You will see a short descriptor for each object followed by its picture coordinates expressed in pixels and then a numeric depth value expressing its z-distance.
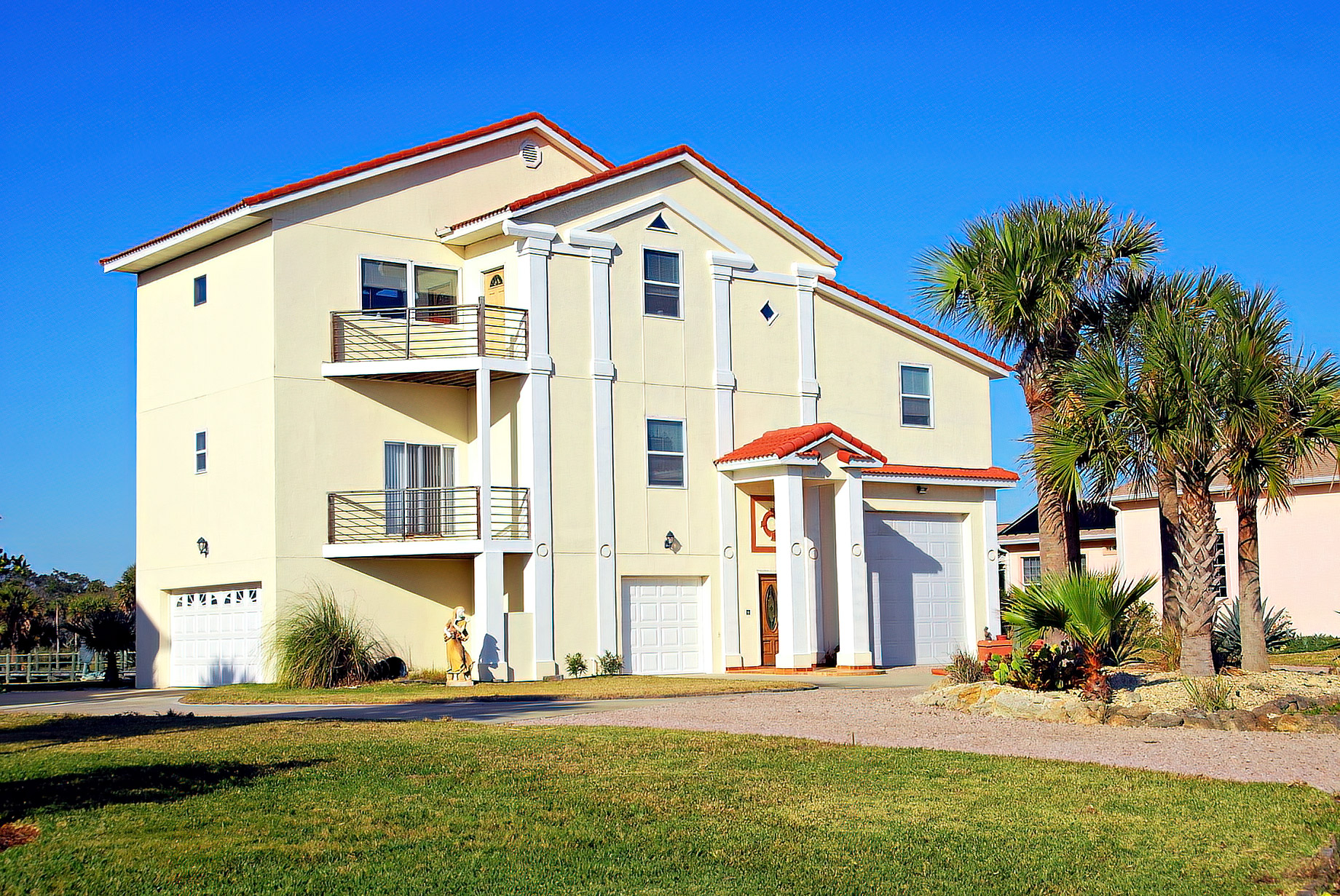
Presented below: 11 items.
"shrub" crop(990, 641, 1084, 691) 16.27
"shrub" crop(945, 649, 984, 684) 19.19
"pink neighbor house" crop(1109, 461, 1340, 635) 32.75
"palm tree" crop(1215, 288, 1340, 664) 17.58
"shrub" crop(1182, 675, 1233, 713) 15.48
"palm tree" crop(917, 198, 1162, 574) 24.31
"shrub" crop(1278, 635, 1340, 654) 30.25
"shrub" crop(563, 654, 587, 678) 25.83
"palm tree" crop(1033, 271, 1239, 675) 17.52
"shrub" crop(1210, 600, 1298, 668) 22.77
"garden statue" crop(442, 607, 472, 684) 24.03
